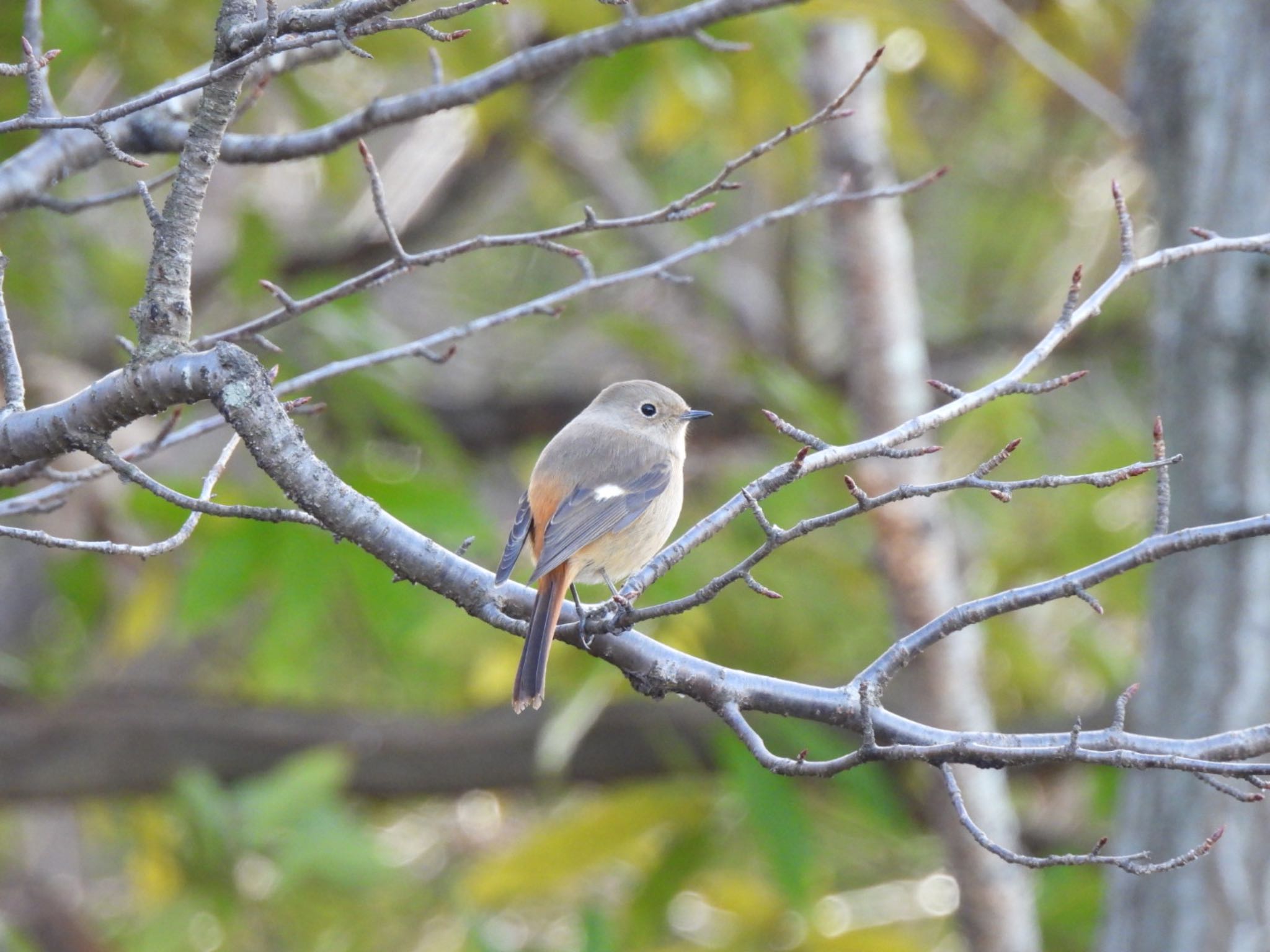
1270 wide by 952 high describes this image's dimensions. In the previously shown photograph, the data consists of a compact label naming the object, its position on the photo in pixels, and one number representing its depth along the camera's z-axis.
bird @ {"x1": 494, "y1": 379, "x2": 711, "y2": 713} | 6.18
